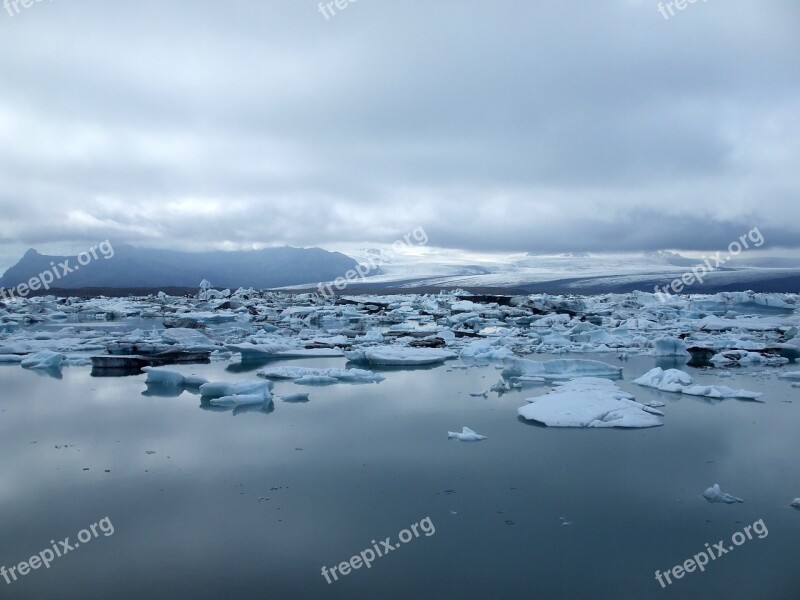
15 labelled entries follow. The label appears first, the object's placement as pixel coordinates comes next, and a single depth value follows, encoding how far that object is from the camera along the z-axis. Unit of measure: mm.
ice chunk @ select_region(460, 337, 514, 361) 11795
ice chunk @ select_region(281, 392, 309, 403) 7691
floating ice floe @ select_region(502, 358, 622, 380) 9148
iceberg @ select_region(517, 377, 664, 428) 6316
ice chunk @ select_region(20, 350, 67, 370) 10312
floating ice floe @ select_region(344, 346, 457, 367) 11023
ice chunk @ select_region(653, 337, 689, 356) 11938
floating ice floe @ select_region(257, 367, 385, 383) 9289
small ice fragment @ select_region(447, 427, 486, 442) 5785
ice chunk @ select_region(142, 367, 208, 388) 8586
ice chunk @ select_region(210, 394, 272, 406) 7312
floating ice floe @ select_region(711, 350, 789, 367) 10930
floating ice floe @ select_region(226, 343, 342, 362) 11480
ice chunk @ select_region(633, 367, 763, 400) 7691
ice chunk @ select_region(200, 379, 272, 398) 7532
